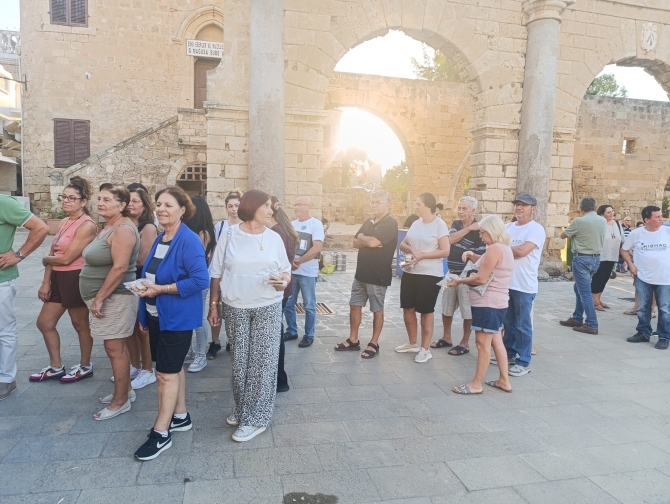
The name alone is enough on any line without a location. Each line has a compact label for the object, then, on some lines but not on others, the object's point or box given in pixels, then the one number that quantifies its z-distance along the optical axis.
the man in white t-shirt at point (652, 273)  5.85
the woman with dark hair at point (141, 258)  3.89
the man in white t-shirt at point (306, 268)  5.36
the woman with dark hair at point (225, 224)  4.63
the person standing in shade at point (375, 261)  5.02
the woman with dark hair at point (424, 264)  4.89
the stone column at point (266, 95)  7.59
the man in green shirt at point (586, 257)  6.41
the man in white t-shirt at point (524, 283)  4.76
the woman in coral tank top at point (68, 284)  3.84
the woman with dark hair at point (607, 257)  7.91
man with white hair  5.30
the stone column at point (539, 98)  8.98
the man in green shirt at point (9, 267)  3.67
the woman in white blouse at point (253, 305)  3.19
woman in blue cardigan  2.97
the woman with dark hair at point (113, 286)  3.38
